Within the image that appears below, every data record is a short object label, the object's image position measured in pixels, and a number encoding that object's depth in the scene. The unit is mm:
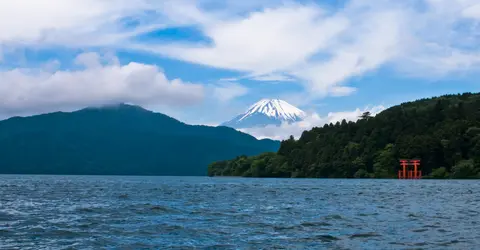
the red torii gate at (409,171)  184775
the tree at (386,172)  198250
